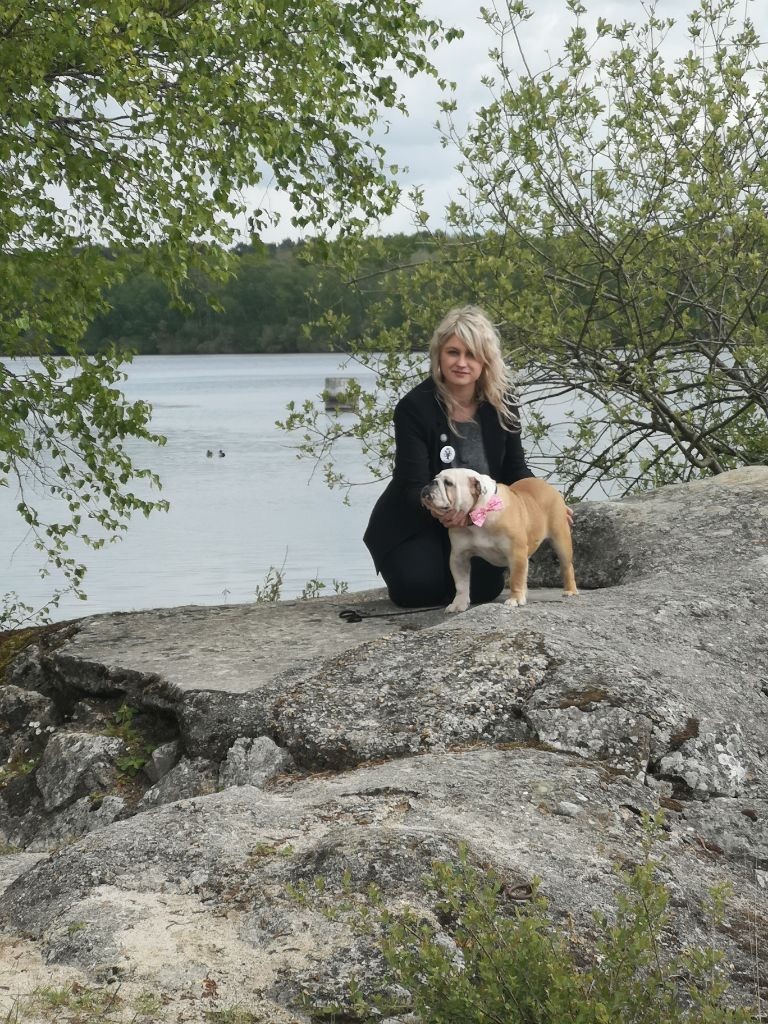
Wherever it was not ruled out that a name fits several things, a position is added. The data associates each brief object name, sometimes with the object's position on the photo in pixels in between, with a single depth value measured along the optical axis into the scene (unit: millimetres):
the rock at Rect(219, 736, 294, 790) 5504
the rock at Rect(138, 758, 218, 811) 5645
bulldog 6945
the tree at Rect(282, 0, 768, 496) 10070
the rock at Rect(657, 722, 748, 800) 5184
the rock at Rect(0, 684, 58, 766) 6828
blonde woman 7531
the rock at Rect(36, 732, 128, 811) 6188
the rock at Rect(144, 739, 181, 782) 6016
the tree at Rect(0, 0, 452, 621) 8391
